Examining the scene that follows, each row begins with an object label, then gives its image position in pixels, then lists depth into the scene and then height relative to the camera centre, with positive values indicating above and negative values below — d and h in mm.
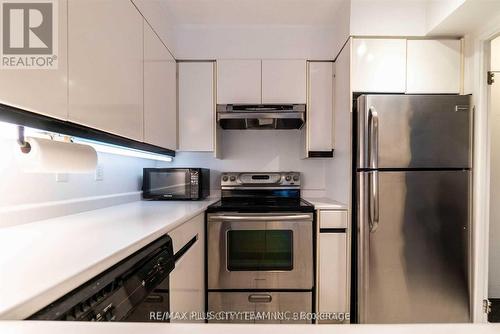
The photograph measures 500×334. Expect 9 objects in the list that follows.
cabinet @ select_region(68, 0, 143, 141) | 1022 +473
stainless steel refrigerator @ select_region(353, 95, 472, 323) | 1716 -285
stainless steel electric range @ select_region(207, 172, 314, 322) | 1901 -706
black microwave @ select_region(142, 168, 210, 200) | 2154 -160
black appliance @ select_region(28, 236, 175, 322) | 579 -366
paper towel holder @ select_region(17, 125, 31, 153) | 874 +83
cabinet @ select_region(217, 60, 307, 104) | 2191 +740
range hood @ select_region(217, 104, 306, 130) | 2084 +433
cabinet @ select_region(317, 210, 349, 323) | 1867 -757
